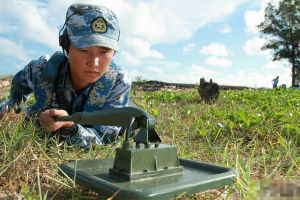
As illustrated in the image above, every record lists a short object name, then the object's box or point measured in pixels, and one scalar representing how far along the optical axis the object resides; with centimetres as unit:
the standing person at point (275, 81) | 1684
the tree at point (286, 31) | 2722
